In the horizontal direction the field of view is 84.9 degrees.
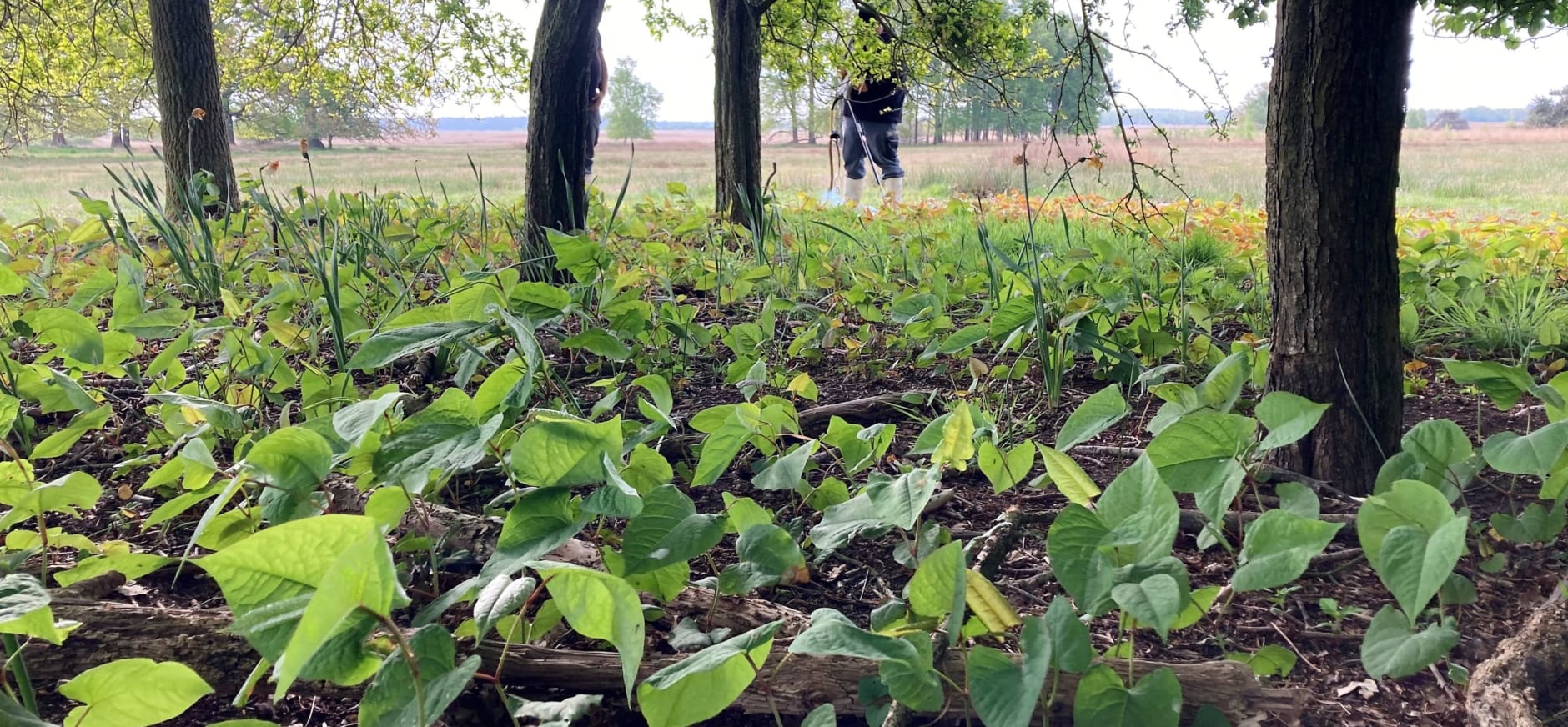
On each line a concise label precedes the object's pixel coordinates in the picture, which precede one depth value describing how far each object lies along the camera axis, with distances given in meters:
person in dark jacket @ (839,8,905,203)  7.02
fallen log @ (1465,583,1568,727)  0.77
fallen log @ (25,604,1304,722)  0.80
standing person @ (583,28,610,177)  5.26
